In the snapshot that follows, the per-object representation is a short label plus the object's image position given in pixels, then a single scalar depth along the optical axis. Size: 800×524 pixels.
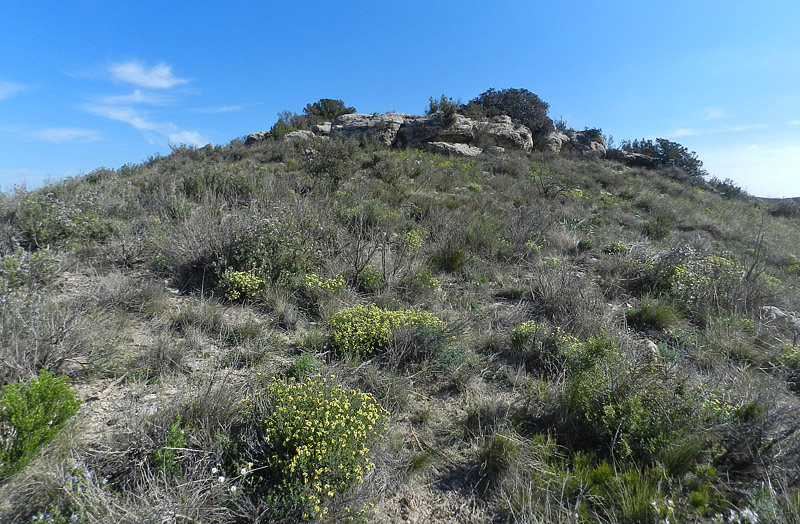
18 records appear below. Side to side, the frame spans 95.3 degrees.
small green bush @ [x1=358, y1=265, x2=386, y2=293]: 4.88
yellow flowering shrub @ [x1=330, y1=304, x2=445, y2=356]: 3.53
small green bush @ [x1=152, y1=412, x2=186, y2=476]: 2.07
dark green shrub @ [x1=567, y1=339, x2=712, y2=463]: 2.49
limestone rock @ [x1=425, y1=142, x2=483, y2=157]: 17.94
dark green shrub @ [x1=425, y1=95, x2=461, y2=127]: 19.36
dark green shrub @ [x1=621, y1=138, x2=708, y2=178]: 22.44
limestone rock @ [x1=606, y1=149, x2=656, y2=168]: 22.67
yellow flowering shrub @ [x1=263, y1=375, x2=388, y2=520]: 2.05
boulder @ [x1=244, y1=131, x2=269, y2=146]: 19.21
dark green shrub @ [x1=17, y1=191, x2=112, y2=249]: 4.88
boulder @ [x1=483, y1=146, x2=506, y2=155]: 18.97
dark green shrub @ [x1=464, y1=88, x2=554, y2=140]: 23.12
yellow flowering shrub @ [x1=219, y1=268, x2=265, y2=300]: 4.29
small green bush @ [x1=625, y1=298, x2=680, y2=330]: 4.59
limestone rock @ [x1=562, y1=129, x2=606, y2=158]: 22.91
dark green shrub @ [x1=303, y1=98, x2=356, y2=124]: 24.05
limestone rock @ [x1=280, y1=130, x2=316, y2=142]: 17.17
